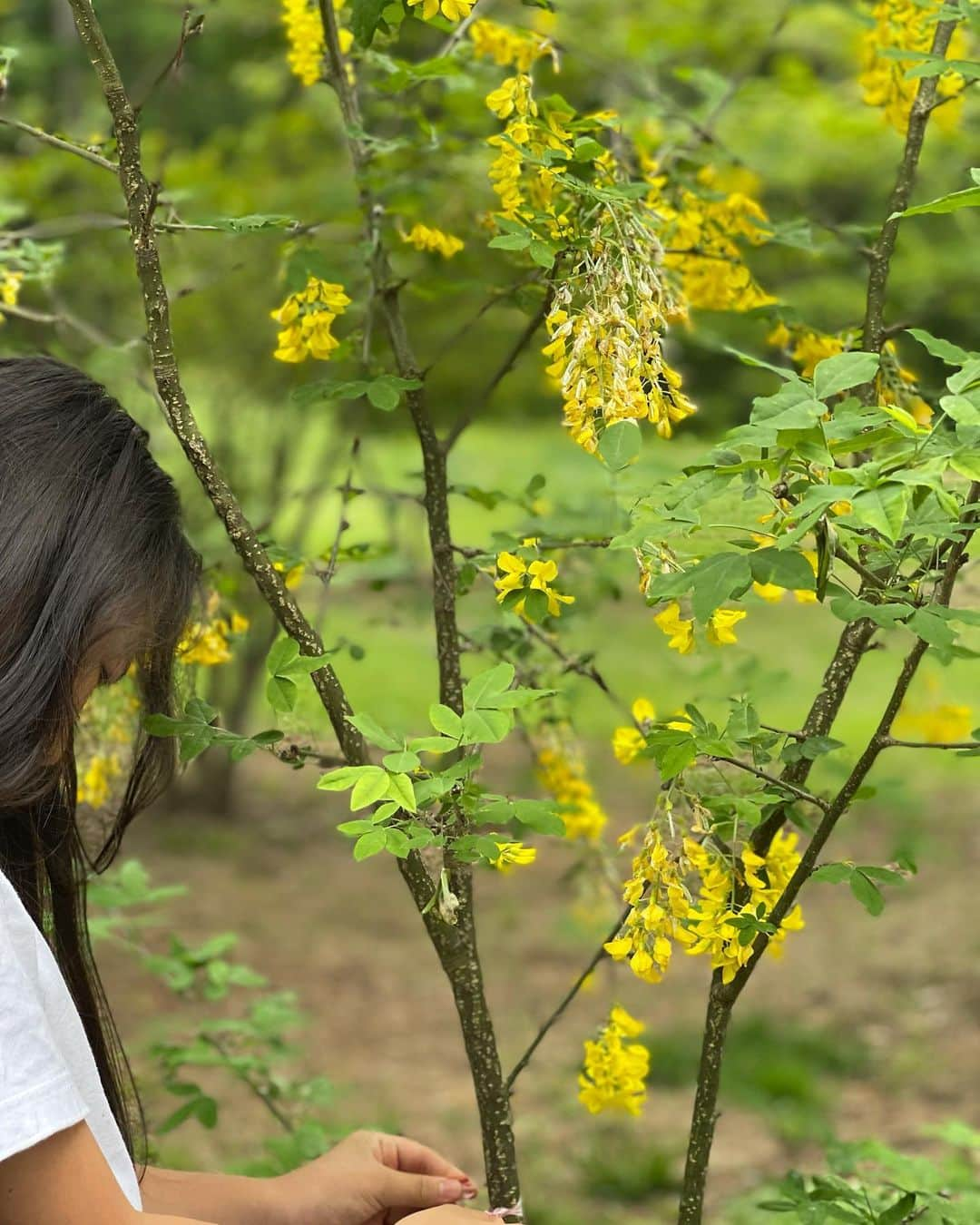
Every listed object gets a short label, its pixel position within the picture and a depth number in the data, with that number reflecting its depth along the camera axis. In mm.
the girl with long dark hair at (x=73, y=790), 2231
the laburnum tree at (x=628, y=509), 2198
